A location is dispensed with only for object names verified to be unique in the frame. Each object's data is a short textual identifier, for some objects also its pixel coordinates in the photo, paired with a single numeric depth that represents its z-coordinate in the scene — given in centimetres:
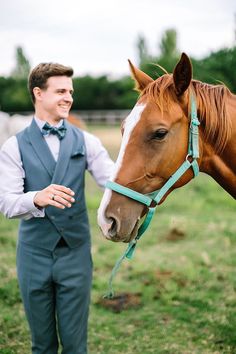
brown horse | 218
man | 259
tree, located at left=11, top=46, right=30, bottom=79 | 4625
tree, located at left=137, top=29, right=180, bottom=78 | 4024
